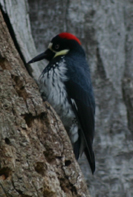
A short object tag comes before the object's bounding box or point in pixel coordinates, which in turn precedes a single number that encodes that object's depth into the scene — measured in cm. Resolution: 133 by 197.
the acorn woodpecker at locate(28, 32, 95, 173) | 641
